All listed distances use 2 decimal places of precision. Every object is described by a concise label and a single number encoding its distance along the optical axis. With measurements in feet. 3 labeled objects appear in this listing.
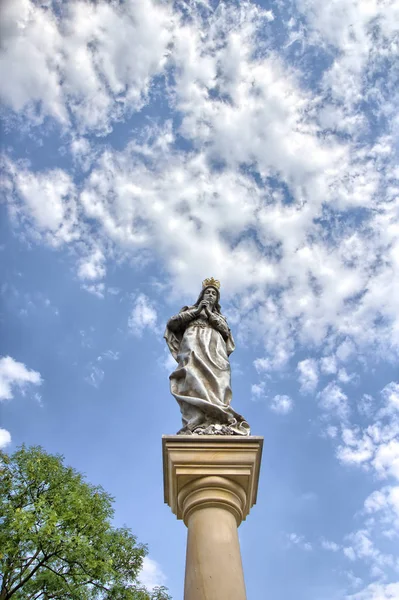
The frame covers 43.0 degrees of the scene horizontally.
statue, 21.68
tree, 44.65
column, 16.21
